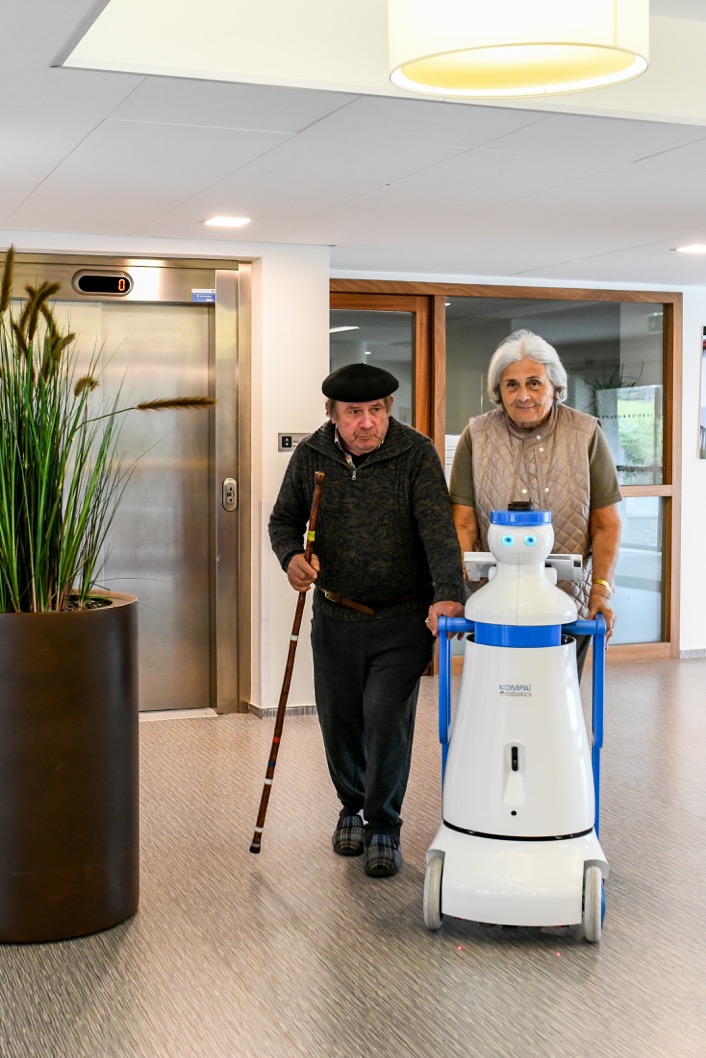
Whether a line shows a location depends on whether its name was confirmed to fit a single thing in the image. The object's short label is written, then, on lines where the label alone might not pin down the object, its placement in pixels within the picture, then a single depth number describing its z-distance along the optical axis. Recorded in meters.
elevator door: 5.89
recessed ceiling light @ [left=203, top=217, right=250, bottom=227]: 5.21
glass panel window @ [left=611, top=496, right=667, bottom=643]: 7.48
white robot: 3.10
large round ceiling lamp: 2.50
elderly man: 3.68
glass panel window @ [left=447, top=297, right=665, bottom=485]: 7.12
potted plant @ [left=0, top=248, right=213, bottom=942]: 3.06
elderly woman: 3.61
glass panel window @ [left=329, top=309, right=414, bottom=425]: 6.78
